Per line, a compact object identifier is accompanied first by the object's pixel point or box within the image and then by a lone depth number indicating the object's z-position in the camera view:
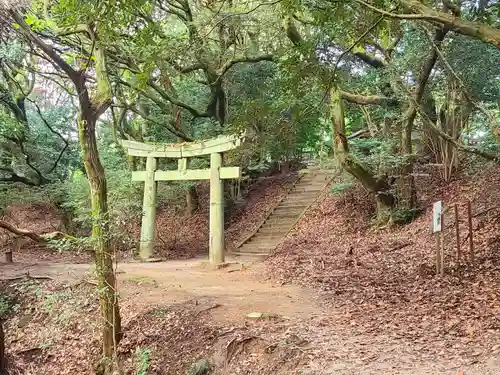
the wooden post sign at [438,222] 6.27
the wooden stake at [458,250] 6.54
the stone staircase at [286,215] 12.49
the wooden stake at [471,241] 6.53
